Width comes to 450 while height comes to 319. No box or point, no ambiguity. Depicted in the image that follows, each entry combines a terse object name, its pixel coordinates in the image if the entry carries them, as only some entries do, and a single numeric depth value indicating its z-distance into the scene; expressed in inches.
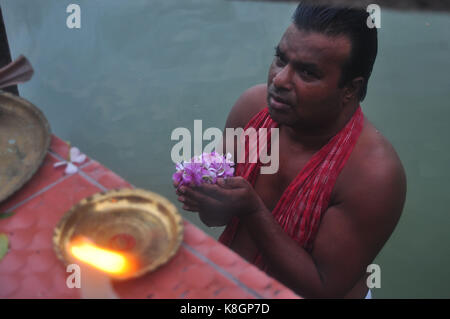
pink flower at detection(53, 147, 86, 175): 51.0
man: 54.9
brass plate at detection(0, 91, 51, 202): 49.6
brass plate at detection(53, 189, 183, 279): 41.9
